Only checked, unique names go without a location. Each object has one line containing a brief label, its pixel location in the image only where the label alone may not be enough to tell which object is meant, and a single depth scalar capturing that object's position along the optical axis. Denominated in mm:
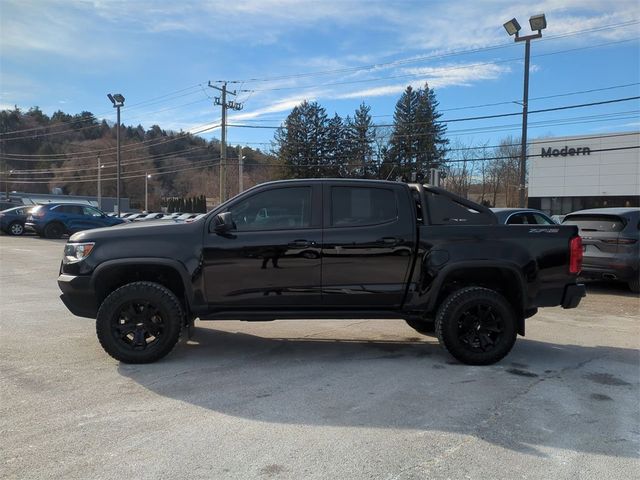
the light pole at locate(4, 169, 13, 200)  95719
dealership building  43562
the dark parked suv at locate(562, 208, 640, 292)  10047
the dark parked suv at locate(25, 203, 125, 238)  22891
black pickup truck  5320
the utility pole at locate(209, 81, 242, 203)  40484
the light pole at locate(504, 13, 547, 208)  22203
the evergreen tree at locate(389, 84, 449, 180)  60531
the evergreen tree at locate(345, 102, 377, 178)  61781
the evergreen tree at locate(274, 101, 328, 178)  63344
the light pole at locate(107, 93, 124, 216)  40344
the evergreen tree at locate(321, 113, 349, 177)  62406
